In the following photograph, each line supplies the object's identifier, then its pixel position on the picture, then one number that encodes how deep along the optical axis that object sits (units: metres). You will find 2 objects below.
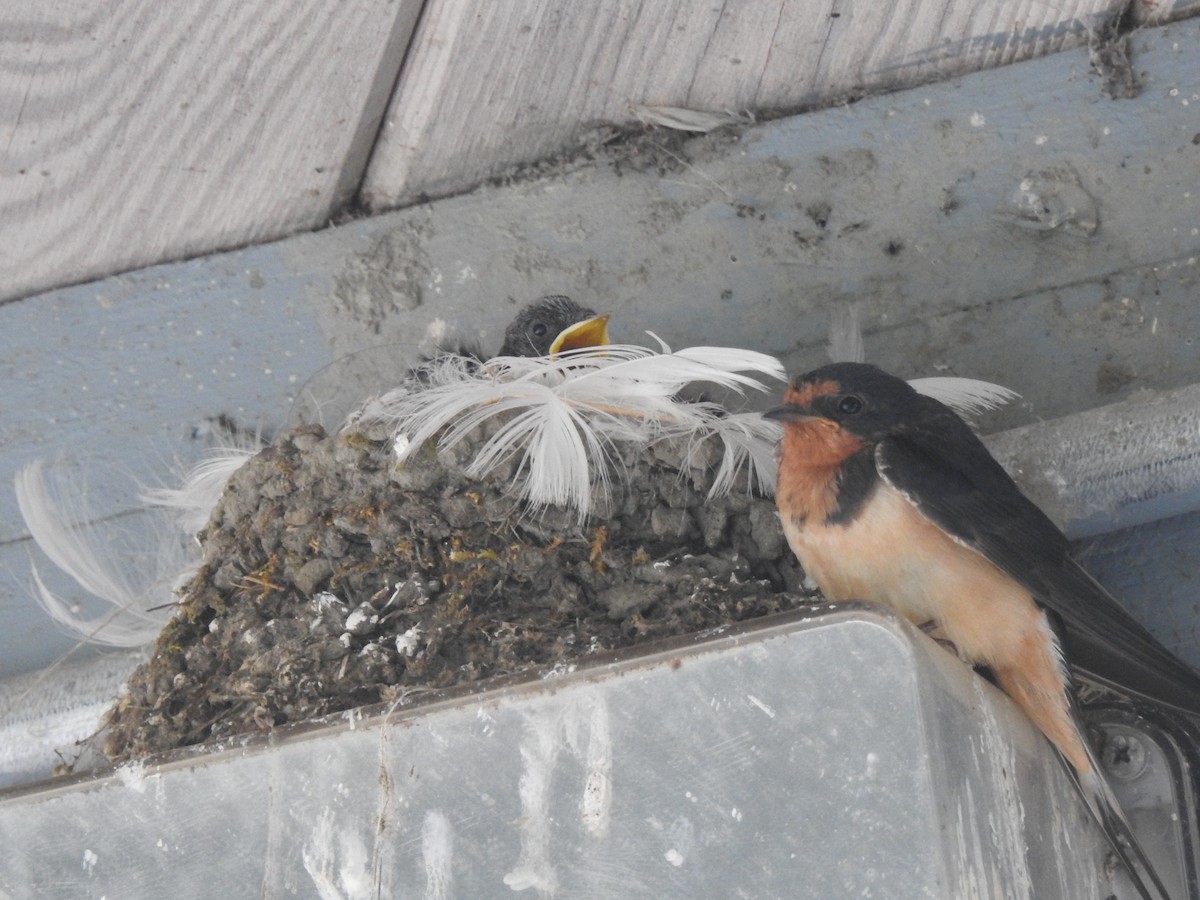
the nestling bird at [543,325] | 2.90
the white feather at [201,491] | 2.80
